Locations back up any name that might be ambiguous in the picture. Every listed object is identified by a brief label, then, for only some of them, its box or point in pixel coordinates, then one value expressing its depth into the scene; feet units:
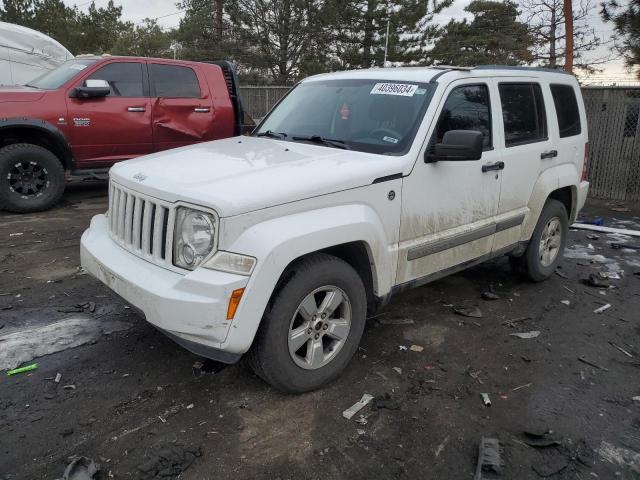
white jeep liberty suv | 8.84
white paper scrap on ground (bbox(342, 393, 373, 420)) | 9.78
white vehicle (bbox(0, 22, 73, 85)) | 35.58
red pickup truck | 22.68
